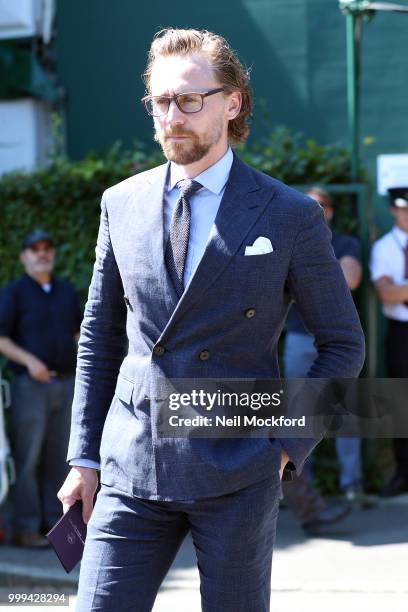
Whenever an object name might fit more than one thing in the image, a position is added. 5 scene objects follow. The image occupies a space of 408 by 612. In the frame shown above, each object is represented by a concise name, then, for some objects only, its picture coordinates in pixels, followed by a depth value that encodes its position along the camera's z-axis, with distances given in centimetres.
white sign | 779
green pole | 758
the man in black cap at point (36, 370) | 693
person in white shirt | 744
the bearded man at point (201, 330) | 275
